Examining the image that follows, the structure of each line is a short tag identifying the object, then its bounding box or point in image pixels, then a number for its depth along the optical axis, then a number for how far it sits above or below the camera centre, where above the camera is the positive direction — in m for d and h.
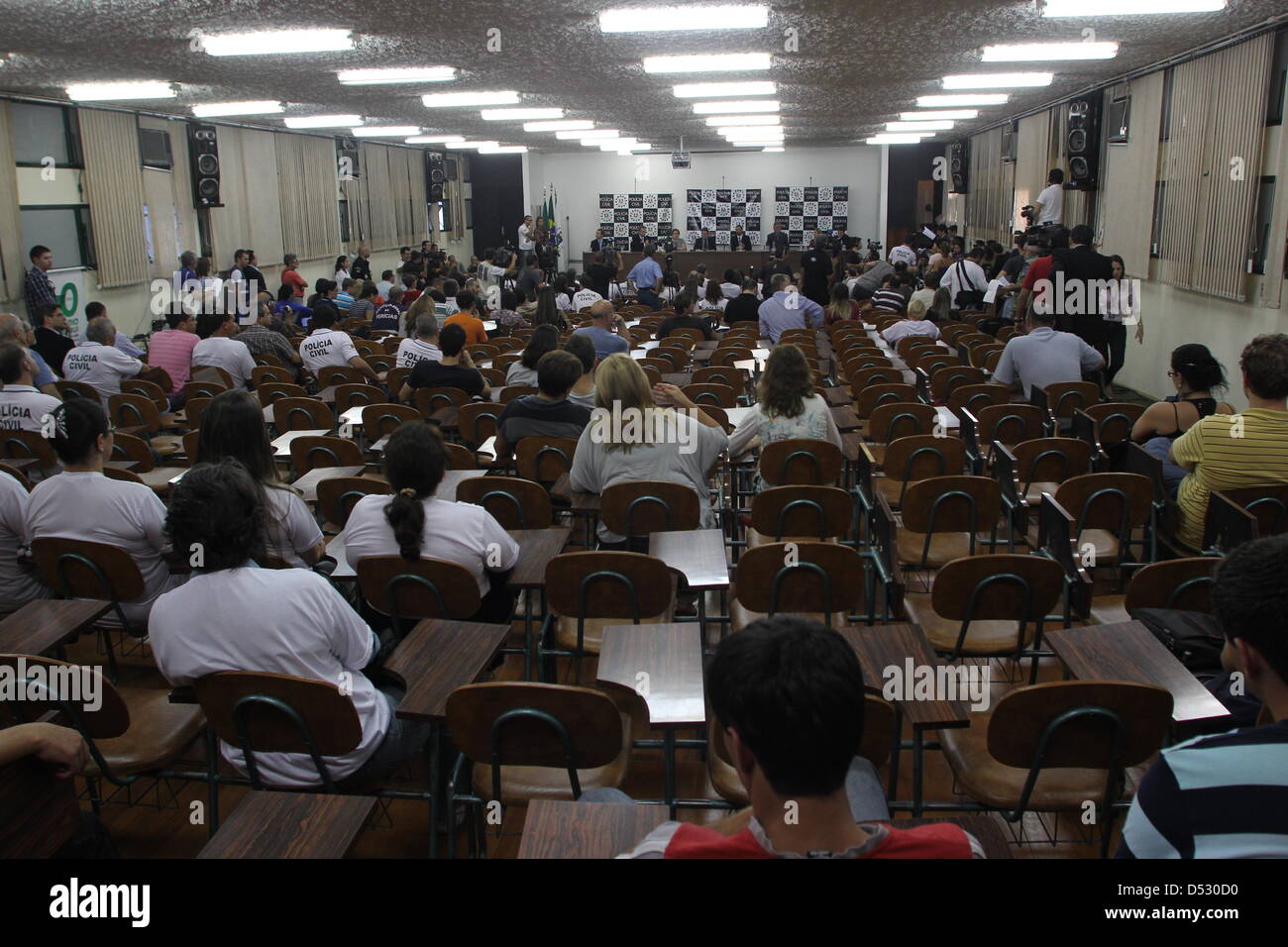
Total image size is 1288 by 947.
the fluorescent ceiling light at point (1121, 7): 6.72 +1.62
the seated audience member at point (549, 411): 5.19 -0.82
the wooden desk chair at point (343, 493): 4.48 -1.07
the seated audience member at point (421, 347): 7.90 -0.72
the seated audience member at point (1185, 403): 4.61 -0.74
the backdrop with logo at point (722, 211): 25.53 +0.99
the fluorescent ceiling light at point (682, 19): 6.80 +1.61
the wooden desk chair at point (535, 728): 2.41 -1.16
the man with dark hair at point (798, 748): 1.45 -0.72
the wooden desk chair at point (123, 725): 2.69 -1.41
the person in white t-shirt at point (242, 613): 2.64 -0.94
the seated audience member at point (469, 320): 9.63 -0.63
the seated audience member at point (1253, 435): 3.94 -0.76
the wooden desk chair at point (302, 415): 6.41 -1.01
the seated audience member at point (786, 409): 5.06 -0.80
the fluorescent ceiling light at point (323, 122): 14.45 +1.97
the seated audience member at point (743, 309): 11.88 -0.69
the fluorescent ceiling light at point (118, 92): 10.54 +1.78
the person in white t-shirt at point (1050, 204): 12.93 +0.54
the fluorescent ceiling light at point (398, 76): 9.65 +1.74
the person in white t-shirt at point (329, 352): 8.43 -0.80
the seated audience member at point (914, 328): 9.72 -0.77
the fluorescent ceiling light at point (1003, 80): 10.84 +1.84
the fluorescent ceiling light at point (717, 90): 11.18 +1.83
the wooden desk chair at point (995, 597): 3.26 -1.16
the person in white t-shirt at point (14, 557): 3.90 -1.16
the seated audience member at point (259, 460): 3.71 -0.76
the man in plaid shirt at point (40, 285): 10.78 -0.28
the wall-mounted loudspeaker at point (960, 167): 20.44 +1.62
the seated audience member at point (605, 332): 8.22 -0.68
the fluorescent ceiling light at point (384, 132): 16.94 +2.15
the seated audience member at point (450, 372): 6.90 -0.81
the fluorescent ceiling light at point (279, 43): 7.55 +1.64
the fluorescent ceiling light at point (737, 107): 13.30 +1.94
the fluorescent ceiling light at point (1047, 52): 8.73 +1.72
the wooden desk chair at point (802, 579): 3.47 -1.15
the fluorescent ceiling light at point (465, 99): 11.89 +1.87
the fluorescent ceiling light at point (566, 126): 16.40 +2.11
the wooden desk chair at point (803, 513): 4.23 -1.12
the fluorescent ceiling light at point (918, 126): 17.97 +2.21
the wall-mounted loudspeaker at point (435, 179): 22.93 +1.71
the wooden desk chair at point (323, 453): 5.25 -1.03
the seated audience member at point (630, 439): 4.48 -0.83
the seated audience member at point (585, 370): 5.57 -0.71
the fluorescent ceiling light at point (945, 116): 15.37 +2.08
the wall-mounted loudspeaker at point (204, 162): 14.30 +1.35
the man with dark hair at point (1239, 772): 1.52 -0.81
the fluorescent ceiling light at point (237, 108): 12.54 +1.88
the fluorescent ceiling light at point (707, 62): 8.95 +1.70
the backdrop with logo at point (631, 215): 25.94 +0.96
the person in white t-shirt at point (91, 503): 3.73 -0.91
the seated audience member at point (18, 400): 5.68 -0.79
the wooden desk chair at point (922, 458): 5.11 -1.07
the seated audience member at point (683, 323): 10.38 -0.74
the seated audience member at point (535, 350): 6.68 -0.64
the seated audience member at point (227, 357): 8.10 -0.79
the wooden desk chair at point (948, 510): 4.27 -1.12
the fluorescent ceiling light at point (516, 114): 14.23 +2.00
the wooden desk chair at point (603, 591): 3.43 -1.18
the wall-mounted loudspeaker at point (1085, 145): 12.07 +1.22
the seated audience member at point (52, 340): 8.62 -0.69
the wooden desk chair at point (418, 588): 3.35 -1.13
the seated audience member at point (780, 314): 10.78 -0.70
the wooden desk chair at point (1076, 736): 2.37 -1.18
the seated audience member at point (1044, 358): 6.73 -0.74
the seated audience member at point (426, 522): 3.45 -0.92
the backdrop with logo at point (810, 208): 25.31 +1.03
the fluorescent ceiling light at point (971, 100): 13.01 +1.96
